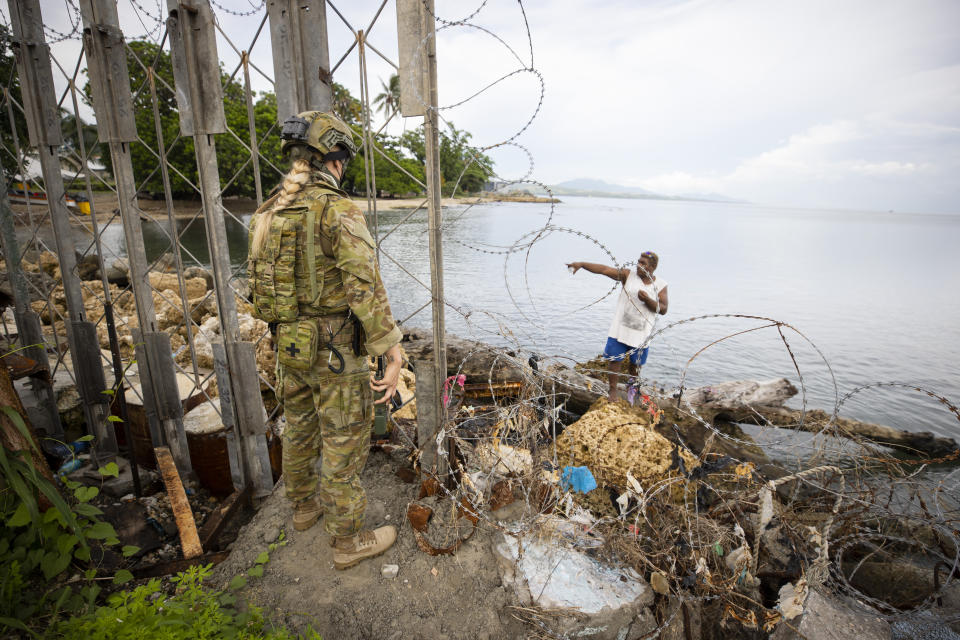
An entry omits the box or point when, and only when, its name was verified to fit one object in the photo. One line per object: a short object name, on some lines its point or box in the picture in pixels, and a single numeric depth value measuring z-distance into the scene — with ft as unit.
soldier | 7.15
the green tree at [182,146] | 82.02
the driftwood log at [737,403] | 18.61
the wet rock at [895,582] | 10.01
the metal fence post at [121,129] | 9.57
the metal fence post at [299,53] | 8.52
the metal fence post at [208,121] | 8.84
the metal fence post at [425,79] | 8.16
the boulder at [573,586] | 7.68
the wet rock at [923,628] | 8.48
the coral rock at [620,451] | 13.09
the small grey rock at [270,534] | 8.96
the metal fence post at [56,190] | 11.01
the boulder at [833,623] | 8.00
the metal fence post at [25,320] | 12.27
